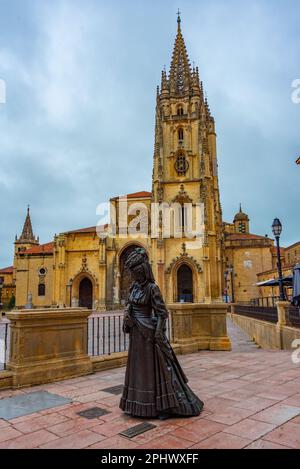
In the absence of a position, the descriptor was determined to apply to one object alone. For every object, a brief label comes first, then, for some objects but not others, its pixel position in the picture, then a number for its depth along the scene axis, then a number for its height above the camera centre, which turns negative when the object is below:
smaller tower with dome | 73.19 +13.50
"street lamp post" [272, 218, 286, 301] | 14.25 +2.29
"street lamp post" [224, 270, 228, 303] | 43.64 +1.30
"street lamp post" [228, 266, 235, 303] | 42.71 +1.36
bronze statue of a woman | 4.30 -0.93
